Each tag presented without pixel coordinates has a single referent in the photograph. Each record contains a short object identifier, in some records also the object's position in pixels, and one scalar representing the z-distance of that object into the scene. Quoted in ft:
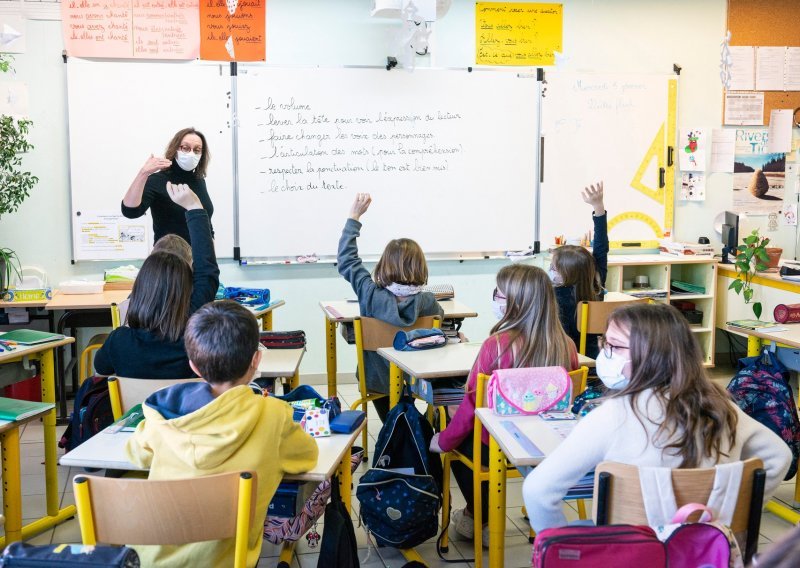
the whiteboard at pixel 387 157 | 17.89
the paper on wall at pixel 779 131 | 20.24
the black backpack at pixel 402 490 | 9.63
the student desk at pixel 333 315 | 14.12
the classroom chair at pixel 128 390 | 8.64
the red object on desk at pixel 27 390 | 16.28
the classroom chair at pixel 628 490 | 5.60
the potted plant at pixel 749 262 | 18.44
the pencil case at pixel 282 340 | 12.17
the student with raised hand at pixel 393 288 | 12.41
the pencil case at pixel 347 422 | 7.73
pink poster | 16.88
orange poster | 17.30
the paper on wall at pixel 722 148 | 20.04
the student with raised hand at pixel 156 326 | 9.30
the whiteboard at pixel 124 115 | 17.12
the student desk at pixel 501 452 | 7.06
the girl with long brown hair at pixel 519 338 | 9.42
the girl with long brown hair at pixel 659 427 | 6.18
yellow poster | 18.60
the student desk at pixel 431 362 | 10.27
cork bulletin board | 19.88
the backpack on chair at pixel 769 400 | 10.19
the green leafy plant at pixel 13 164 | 15.47
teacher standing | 14.97
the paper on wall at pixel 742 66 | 19.90
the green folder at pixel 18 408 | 9.27
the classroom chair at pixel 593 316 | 13.21
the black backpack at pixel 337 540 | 7.59
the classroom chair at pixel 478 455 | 8.85
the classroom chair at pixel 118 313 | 13.43
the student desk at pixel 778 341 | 11.32
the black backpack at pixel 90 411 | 9.72
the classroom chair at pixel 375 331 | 12.58
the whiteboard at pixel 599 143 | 19.11
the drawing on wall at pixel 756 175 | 20.24
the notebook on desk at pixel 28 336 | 10.86
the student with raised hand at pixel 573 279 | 13.11
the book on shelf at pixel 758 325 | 12.49
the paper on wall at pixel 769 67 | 20.02
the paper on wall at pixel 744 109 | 20.02
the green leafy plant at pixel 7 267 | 16.29
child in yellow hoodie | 6.20
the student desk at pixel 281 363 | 10.53
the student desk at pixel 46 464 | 9.81
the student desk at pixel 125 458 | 6.86
